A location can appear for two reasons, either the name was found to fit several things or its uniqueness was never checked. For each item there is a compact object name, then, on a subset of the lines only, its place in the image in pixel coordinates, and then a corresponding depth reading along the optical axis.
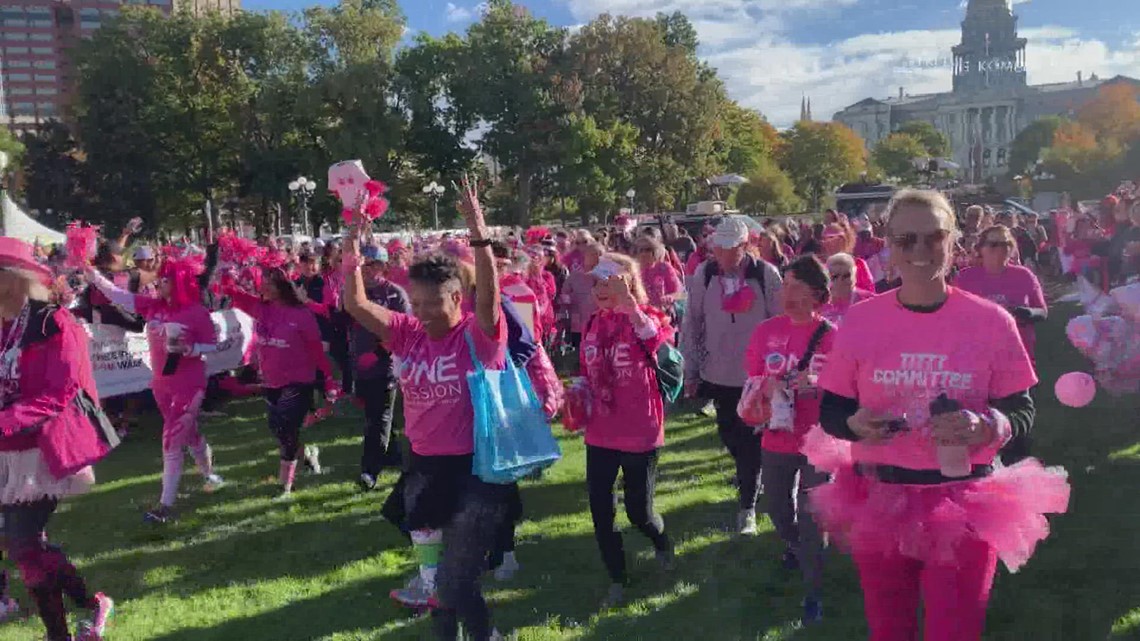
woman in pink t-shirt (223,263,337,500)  6.84
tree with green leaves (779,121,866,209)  86.69
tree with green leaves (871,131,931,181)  101.06
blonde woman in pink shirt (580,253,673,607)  4.71
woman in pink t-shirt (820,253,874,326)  5.02
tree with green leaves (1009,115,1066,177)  92.75
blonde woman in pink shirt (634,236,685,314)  8.27
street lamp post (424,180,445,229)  44.33
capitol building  134.88
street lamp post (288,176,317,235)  37.33
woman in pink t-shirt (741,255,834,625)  4.46
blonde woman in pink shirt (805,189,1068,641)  2.64
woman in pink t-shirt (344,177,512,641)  3.54
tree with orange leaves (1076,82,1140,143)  76.30
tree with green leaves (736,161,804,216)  69.62
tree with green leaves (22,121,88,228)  48.09
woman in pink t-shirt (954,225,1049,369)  6.01
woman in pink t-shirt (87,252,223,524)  6.39
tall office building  142.00
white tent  16.03
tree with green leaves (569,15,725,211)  49.97
